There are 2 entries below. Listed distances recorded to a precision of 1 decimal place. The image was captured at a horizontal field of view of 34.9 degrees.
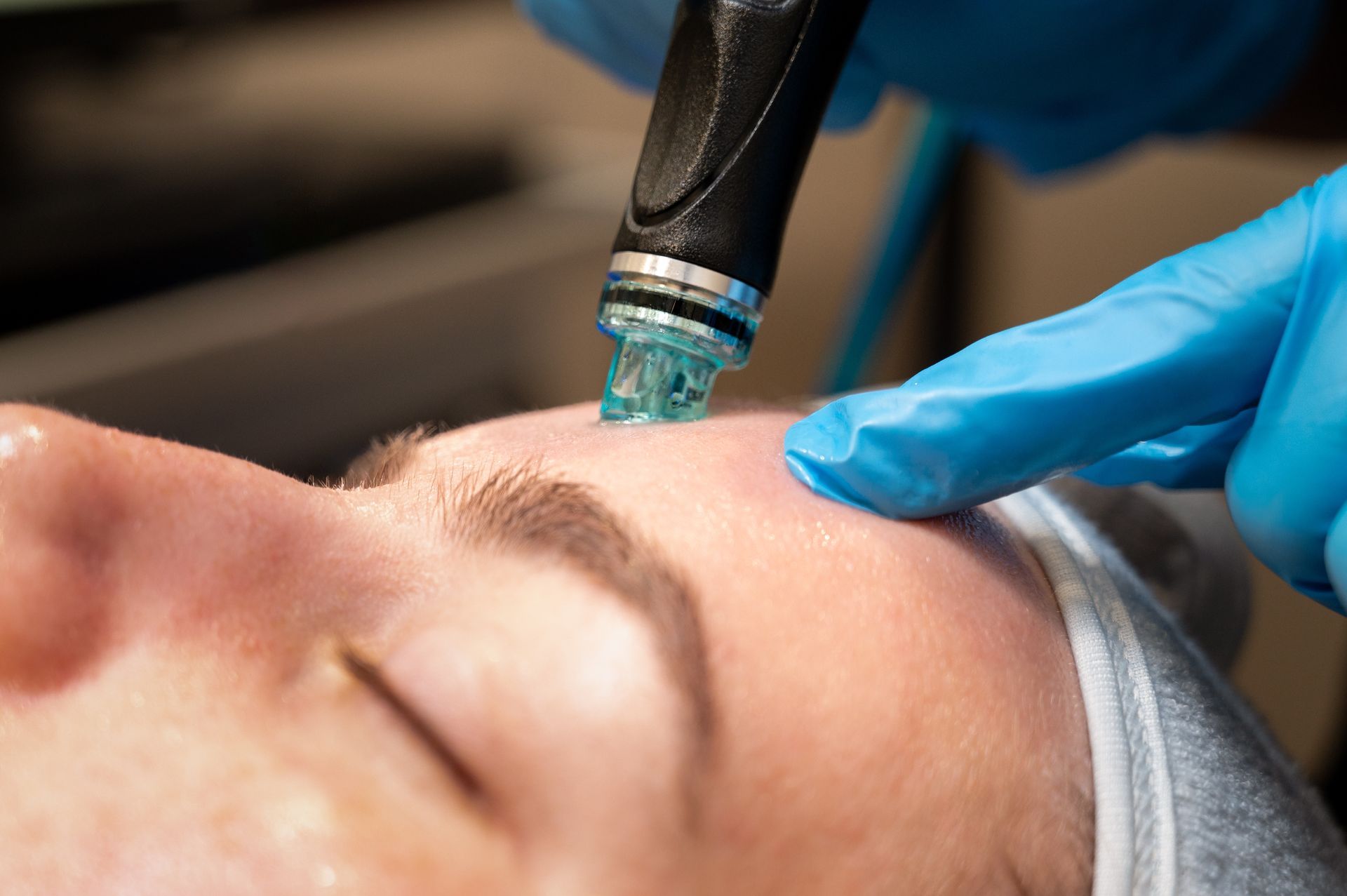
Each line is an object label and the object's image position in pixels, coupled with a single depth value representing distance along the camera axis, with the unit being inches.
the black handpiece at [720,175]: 11.4
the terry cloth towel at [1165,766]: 10.9
